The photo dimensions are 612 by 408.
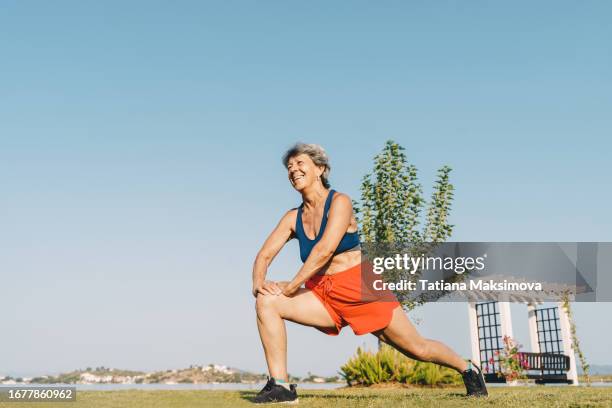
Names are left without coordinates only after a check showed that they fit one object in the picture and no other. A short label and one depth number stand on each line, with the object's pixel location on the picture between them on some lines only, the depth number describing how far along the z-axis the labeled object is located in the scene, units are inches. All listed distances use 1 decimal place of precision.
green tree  510.9
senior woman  174.1
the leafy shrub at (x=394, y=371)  408.8
